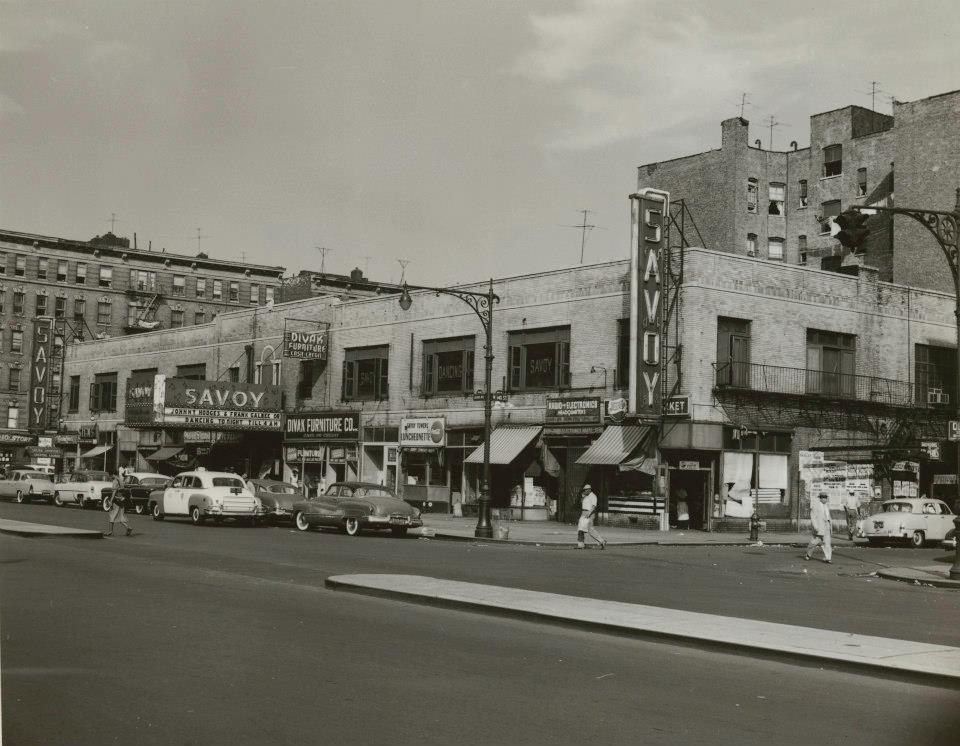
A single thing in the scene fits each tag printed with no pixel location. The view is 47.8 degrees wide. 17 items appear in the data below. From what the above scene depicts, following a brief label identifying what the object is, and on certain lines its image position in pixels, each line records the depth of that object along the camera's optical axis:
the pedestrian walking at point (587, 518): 27.45
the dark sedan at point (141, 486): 38.87
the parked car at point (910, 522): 33.09
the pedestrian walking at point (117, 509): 26.73
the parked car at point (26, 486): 47.09
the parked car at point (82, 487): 42.66
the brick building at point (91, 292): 88.19
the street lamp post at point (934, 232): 19.17
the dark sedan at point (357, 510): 30.27
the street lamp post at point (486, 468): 30.67
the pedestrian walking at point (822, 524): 25.16
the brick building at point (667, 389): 36.56
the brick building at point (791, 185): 61.69
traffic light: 19.17
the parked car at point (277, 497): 34.00
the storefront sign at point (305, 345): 48.75
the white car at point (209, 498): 33.00
